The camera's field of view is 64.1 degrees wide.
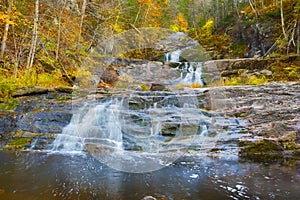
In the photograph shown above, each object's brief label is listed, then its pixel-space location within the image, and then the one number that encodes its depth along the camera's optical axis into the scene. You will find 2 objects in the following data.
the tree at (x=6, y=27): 7.25
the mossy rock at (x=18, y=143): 5.59
